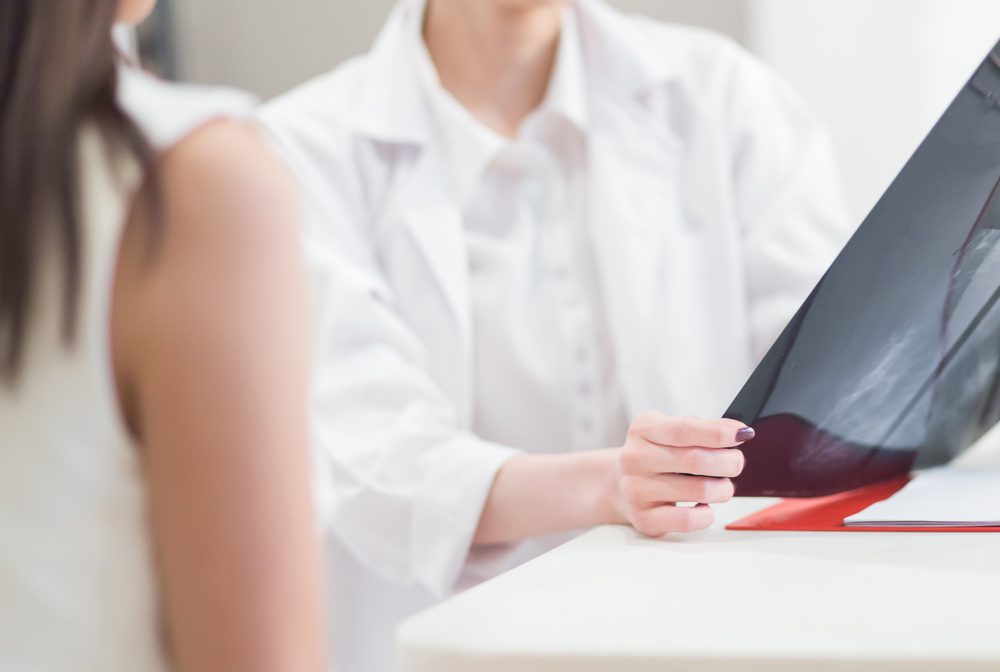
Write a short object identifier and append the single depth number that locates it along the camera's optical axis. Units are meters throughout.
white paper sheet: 1.37
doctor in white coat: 1.91
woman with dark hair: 1.26
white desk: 1.13
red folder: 1.36
